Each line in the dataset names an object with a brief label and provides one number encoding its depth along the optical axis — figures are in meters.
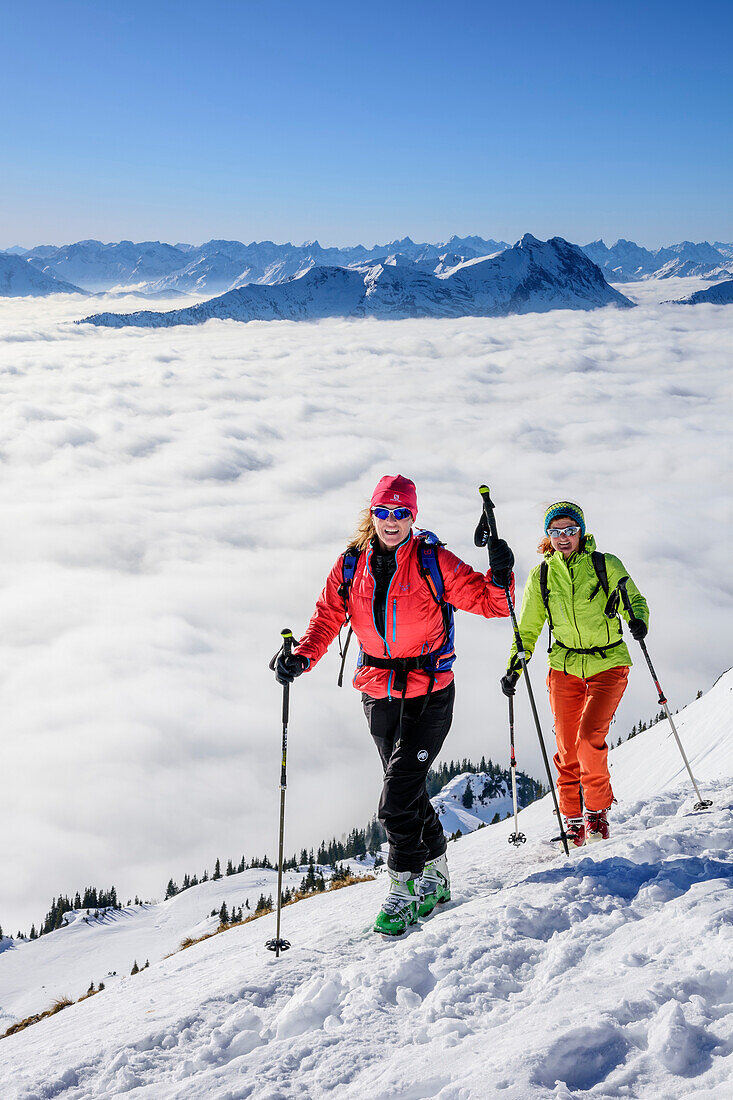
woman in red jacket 5.50
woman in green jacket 6.78
